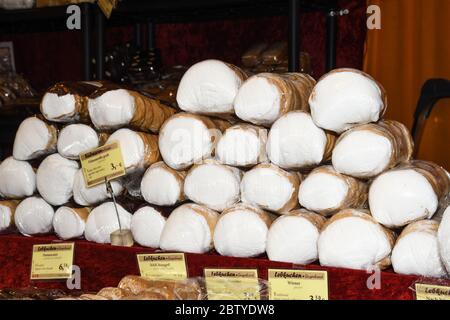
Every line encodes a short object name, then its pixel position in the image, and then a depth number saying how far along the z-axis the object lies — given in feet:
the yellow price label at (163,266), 5.53
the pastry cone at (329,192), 5.02
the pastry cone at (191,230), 5.54
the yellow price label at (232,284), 5.03
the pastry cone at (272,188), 5.28
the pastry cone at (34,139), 6.42
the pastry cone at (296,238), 5.08
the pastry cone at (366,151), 4.86
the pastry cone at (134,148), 5.98
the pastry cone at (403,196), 4.70
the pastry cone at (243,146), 5.44
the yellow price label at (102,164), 6.00
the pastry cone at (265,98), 5.32
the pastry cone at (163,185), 5.81
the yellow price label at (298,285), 4.82
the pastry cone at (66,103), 6.16
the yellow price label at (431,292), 4.30
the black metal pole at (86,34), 7.46
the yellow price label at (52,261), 6.09
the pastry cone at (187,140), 5.70
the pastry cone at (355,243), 4.77
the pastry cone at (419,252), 4.54
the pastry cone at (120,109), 5.91
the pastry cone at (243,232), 5.32
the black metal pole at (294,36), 6.26
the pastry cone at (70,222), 6.35
